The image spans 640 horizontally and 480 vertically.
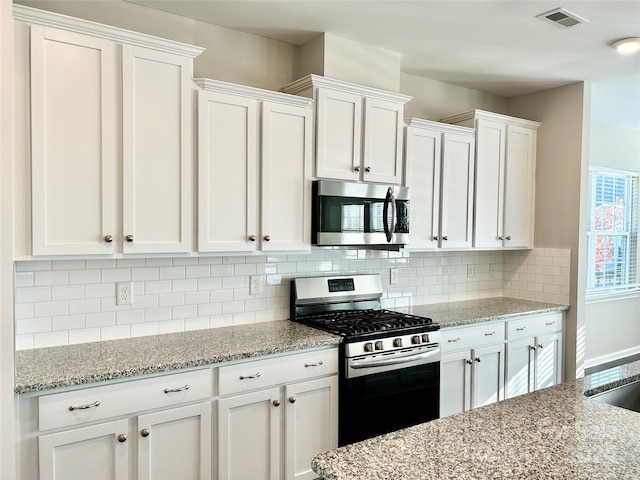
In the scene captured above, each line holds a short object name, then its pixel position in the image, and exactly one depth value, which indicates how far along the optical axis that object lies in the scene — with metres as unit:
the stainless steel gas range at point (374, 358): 2.72
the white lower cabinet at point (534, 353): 3.75
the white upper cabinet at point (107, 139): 2.13
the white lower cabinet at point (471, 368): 3.33
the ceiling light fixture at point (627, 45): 3.04
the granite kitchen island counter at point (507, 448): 1.17
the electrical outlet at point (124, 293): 2.62
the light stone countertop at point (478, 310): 3.41
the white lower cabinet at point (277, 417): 2.38
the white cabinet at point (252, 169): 2.58
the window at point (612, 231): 5.57
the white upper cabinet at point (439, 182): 3.51
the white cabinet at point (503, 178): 3.89
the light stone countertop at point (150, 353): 2.00
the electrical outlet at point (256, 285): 3.08
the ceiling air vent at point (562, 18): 2.67
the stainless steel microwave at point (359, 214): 2.94
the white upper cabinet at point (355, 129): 2.96
